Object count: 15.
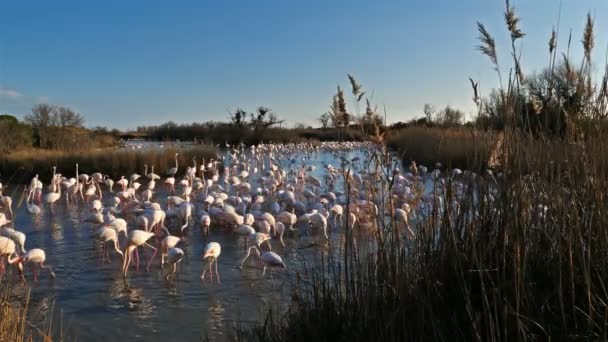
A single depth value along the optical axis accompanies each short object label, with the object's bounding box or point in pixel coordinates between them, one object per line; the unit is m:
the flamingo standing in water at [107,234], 7.53
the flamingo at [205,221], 9.18
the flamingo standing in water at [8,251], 6.57
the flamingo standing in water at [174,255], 7.00
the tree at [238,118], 43.66
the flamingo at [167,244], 7.44
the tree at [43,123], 25.22
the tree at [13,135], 20.96
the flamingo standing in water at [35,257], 6.82
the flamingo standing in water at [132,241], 7.21
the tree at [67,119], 28.51
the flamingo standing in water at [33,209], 10.95
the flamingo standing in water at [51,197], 11.80
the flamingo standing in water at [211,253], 6.87
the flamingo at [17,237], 7.52
